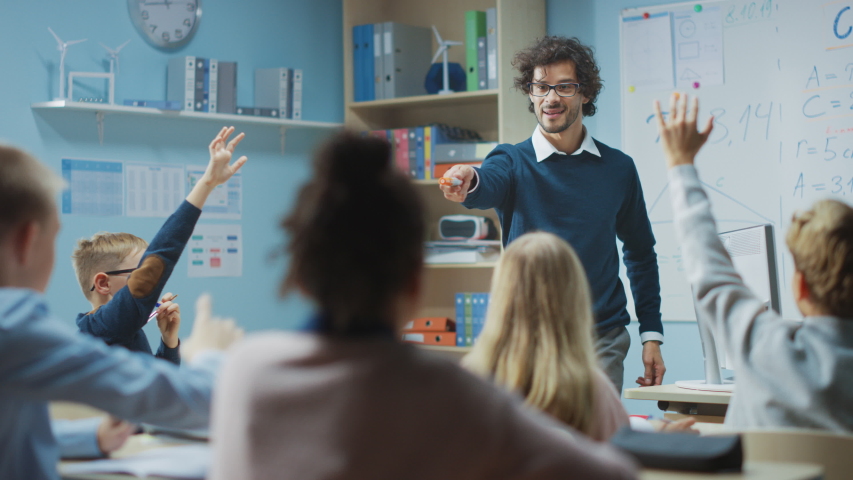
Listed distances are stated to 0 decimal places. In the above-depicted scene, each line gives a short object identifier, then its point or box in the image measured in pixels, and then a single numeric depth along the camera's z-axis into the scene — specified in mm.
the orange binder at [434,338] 4336
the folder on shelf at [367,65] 4516
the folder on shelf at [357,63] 4551
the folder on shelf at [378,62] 4473
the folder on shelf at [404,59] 4442
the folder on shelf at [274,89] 4261
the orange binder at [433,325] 4367
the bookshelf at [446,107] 4203
